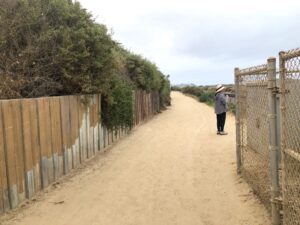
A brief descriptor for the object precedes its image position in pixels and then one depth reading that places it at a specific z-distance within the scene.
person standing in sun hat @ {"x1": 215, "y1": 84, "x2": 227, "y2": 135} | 10.15
